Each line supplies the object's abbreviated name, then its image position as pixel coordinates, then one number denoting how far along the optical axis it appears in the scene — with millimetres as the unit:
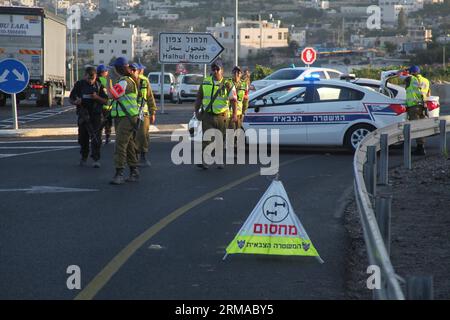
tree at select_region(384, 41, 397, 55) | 84625
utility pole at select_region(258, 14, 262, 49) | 88825
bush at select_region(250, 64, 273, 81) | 49125
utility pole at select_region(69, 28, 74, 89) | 60925
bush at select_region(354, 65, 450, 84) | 45400
